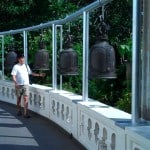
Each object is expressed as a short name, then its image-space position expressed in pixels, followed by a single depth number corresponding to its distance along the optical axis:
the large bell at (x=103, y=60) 7.70
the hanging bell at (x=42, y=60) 15.46
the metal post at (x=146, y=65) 7.18
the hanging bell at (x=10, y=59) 18.83
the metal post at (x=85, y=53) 10.61
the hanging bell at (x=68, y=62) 11.57
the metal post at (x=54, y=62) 14.24
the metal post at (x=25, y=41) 17.86
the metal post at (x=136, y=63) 7.21
